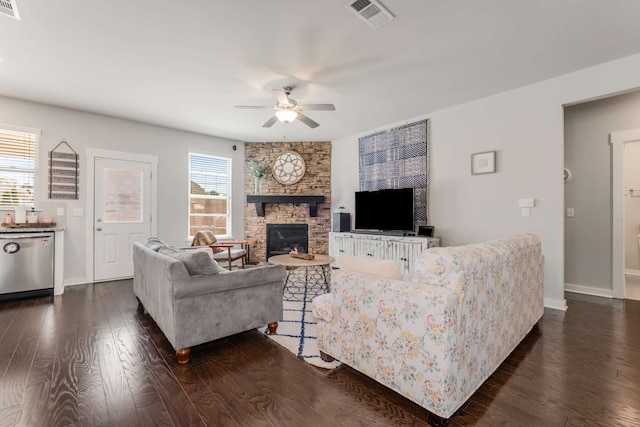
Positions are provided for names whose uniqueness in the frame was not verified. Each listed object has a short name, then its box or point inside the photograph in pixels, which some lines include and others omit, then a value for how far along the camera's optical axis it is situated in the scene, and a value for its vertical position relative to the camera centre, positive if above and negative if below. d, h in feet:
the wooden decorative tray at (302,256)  12.66 -1.84
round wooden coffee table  12.03 -3.40
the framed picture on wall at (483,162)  12.80 +2.37
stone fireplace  20.33 +0.74
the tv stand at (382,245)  14.00 -1.63
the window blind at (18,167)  13.20 +2.14
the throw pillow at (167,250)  8.82 -1.14
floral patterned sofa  4.90 -2.13
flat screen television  15.11 +0.27
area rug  7.38 -3.59
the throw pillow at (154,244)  9.78 -1.07
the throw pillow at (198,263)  7.43 -1.24
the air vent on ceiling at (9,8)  7.32 +5.30
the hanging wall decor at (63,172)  14.21 +2.06
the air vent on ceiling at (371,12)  7.19 +5.19
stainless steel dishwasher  11.96 -2.14
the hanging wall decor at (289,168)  20.40 +3.25
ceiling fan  10.85 +4.00
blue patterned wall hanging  15.28 +3.07
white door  15.39 +0.05
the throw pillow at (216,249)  16.69 -2.01
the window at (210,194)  18.95 +1.35
